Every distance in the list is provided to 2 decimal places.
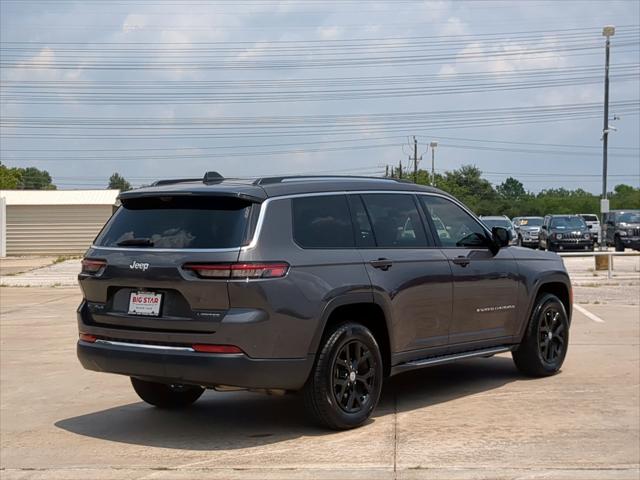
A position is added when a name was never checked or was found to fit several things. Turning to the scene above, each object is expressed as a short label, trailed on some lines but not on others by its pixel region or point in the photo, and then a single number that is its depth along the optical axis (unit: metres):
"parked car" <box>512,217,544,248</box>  45.06
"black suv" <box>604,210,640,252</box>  40.12
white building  44.56
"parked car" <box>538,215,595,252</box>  38.66
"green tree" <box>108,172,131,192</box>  142.00
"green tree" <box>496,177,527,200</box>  131.35
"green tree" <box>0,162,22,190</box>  103.41
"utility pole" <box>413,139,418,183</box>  83.38
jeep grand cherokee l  6.43
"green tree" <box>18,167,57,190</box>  142.25
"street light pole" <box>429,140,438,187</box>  72.16
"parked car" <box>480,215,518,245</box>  32.45
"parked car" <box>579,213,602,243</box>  49.28
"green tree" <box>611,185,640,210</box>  89.00
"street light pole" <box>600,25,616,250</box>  46.94
